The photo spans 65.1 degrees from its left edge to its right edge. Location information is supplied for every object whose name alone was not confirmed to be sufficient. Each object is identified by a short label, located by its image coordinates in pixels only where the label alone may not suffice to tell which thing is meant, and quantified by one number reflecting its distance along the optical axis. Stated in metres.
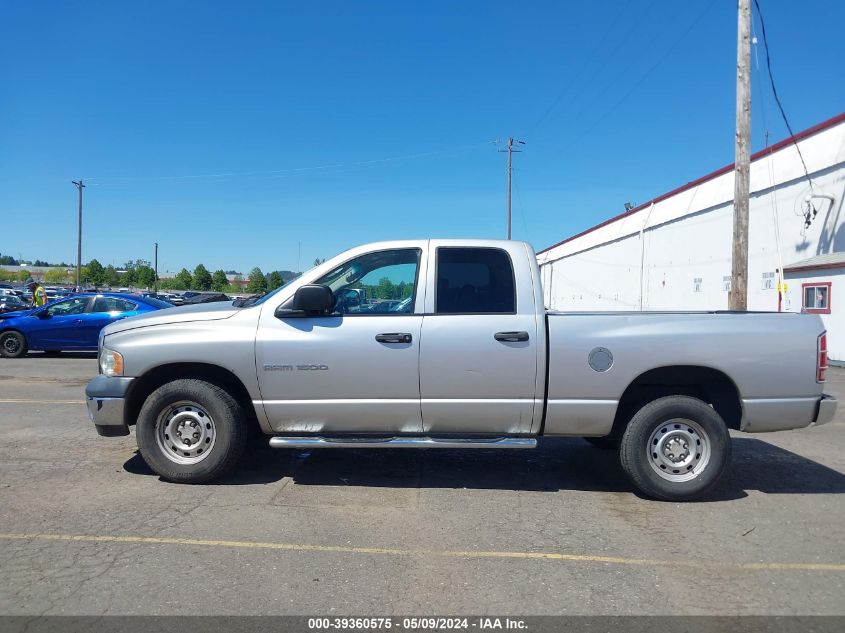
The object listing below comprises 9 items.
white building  18.22
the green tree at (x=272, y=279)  47.48
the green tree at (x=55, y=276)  133.00
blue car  15.43
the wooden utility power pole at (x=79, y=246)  55.03
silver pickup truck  5.33
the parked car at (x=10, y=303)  28.98
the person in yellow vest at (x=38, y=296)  22.00
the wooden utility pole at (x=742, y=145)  15.30
